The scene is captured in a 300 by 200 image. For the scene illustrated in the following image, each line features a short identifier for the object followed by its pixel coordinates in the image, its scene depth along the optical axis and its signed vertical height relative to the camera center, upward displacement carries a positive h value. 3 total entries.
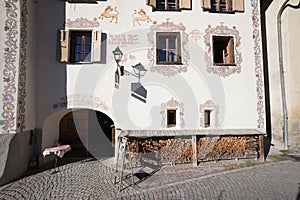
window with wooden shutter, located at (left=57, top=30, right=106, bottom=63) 6.95 +2.21
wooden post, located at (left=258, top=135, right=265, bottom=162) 6.84 -1.32
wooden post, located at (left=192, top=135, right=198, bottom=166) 6.61 -1.31
